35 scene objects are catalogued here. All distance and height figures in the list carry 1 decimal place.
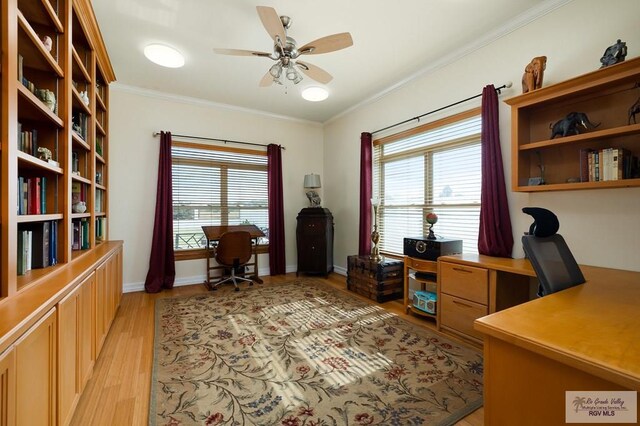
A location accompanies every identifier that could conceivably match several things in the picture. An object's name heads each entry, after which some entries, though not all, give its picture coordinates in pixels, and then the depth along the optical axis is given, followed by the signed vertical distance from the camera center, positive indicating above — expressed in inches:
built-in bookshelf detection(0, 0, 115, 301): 48.0 +20.0
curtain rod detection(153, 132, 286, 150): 162.8 +47.7
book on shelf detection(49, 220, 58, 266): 69.8 -7.7
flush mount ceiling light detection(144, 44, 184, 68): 115.2 +68.6
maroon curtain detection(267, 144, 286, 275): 191.9 +1.7
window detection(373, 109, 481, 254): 119.3 +16.6
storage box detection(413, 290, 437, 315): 112.2 -36.7
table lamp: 197.6 +19.8
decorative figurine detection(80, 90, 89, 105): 95.4 +41.7
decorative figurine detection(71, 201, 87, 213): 93.3 +2.3
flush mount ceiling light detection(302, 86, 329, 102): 152.9 +67.7
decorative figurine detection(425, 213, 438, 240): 121.0 -3.4
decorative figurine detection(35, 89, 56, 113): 67.0 +28.9
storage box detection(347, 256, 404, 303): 137.9 -33.9
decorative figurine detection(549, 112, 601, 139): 81.7 +26.8
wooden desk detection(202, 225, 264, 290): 163.2 -14.0
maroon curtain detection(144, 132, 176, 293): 155.9 -11.7
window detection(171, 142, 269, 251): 170.4 +15.9
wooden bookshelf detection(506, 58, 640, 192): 72.9 +26.5
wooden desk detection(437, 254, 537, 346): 88.4 -25.8
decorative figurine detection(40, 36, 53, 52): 68.9 +43.4
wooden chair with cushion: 152.9 -20.5
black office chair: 51.0 -8.2
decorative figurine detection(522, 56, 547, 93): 87.2 +45.0
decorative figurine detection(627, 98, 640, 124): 73.0 +27.5
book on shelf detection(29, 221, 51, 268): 65.7 -7.5
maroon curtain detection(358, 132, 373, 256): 165.6 +13.5
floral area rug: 62.4 -44.9
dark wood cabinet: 184.5 -17.8
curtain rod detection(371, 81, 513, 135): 103.6 +48.3
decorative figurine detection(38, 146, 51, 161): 68.6 +15.3
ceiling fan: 81.8 +55.9
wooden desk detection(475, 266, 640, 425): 28.9 -15.6
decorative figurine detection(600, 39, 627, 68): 72.0 +42.3
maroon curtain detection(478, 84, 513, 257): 102.8 +9.1
